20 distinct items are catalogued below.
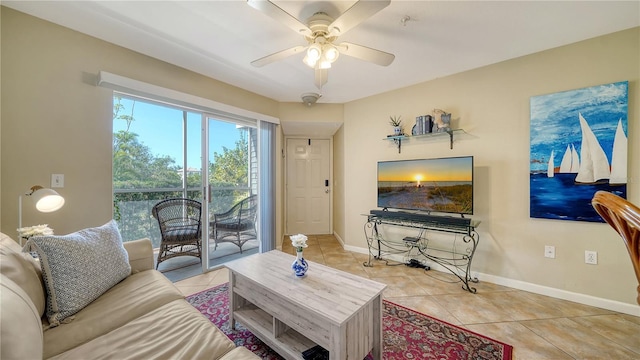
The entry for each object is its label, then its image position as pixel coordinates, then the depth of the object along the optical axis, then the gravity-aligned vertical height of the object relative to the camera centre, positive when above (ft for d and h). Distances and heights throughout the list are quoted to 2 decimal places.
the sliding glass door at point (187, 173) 9.80 +0.34
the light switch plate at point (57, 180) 6.01 +0.01
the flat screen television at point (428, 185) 8.23 -0.24
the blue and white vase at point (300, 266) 5.21 -2.05
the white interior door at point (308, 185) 15.48 -0.41
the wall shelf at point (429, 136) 9.01 +1.87
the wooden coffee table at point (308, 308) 3.91 -2.57
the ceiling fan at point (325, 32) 4.27 +3.30
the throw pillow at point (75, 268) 3.78 -1.65
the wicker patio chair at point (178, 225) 9.45 -2.08
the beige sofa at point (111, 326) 2.43 -2.37
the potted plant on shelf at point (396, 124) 10.07 +2.58
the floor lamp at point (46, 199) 4.70 -0.40
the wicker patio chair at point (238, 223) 10.22 -2.09
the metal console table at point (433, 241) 8.19 -2.65
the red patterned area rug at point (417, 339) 4.95 -3.88
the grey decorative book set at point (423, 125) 9.25 +2.26
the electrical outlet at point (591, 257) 6.73 -2.41
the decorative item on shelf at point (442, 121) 8.80 +2.30
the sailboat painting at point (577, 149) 6.42 +0.88
